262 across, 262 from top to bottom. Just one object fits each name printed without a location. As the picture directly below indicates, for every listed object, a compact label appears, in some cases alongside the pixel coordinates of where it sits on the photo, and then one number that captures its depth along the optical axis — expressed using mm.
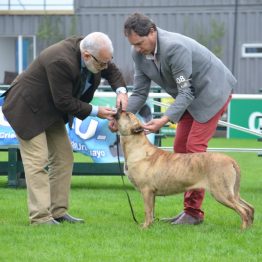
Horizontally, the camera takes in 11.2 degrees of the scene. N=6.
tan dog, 11490
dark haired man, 11444
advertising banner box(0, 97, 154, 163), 17219
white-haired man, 11450
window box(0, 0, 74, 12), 48371
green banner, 31126
